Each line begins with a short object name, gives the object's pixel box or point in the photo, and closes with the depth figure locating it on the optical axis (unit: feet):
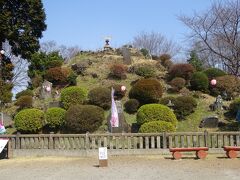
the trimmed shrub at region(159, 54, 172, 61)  95.34
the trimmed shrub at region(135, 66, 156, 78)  85.16
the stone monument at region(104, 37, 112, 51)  100.01
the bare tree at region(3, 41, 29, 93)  142.33
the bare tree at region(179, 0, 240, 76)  75.32
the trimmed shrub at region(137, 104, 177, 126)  61.41
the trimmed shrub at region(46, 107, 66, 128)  66.64
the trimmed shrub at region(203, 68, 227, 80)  81.10
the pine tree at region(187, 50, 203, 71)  93.50
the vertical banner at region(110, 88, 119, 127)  61.00
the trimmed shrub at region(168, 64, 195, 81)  81.76
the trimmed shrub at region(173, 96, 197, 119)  68.64
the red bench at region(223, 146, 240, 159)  47.55
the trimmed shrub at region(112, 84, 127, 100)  77.97
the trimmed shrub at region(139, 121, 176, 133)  57.47
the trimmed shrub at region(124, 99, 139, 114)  71.77
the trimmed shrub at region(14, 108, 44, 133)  64.85
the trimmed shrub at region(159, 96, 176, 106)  69.33
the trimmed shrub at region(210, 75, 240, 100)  76.54
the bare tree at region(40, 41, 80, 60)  174.74
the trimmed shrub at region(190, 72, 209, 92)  79.00
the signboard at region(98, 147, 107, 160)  42.68
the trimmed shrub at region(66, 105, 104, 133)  62.80
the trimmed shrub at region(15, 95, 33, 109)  77.46
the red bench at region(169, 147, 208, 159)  48.14
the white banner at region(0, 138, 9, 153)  53.13
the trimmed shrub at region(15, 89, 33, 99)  83.82
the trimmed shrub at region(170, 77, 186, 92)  79.61
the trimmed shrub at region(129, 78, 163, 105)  71.05
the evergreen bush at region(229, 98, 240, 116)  67.46
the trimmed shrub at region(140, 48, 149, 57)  104.56
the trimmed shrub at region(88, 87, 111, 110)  71.51
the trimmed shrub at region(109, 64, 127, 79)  85.71
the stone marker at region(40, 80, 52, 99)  81.91
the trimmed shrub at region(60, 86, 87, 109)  71.00
